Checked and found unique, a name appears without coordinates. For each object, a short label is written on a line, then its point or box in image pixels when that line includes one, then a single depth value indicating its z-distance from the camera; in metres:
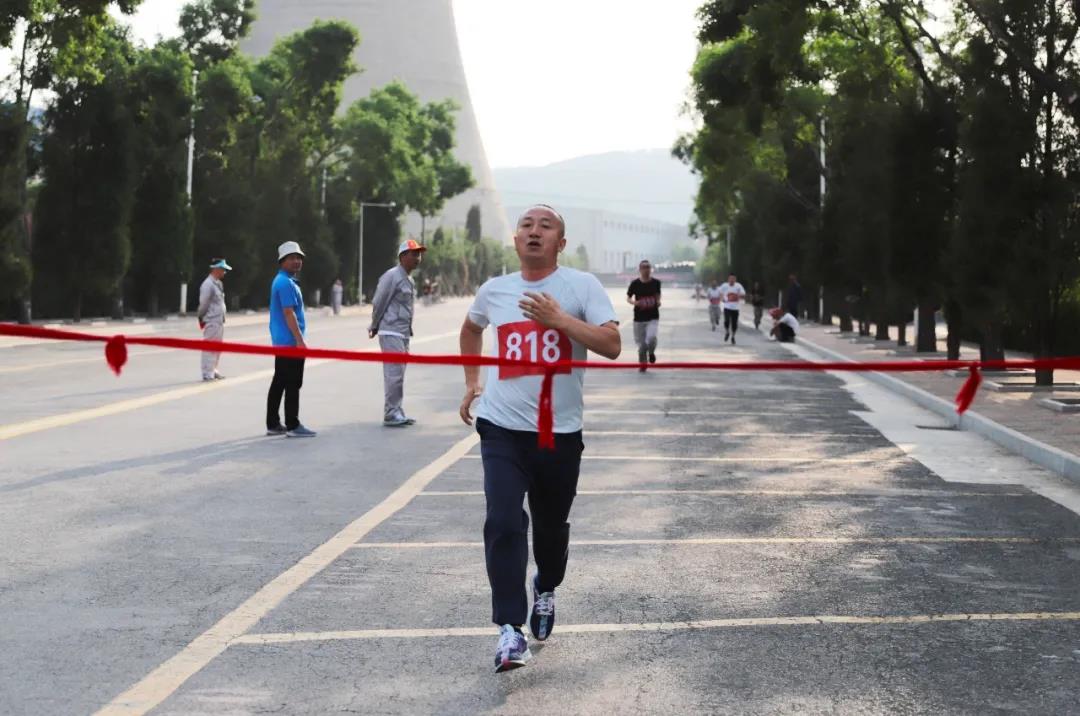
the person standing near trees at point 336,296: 69.69
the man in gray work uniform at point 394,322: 16.83
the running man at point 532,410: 6.38
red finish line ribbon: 6.43
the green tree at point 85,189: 47.09
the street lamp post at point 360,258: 86.88
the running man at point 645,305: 26.73
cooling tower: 193.25
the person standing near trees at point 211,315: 23.44
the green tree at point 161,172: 50.12
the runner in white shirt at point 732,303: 40.81
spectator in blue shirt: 15.73
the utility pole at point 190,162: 54.69
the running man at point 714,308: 53.62
